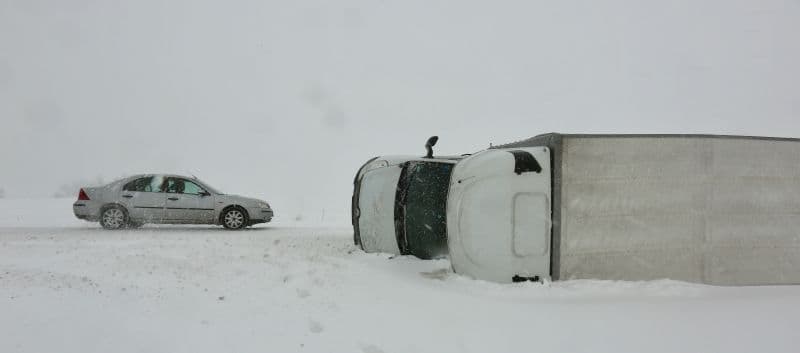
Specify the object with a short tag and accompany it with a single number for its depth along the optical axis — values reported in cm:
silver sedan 1218
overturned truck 610
